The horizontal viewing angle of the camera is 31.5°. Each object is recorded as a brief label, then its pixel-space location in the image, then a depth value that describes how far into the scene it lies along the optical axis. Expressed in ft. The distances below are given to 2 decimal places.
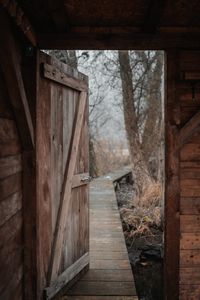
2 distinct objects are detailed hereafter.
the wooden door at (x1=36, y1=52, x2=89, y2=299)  10.66
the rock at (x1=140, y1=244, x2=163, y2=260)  18.35
